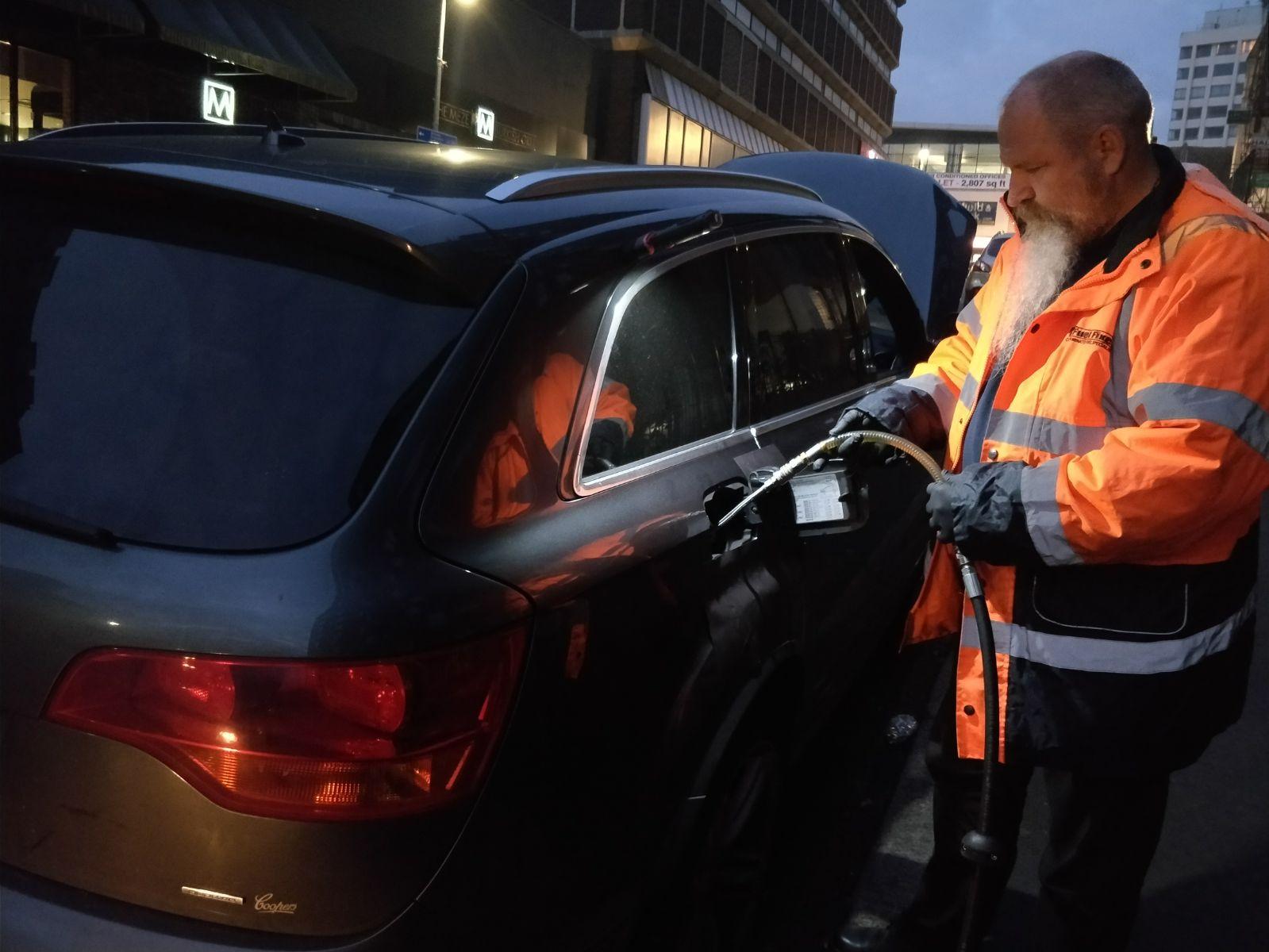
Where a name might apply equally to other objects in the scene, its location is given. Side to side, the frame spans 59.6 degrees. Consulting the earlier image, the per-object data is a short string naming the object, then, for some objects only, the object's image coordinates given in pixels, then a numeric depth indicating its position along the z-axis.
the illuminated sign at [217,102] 18.83
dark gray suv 1.52
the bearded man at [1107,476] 1.94
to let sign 60.91
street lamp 22.92
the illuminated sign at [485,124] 27.66
